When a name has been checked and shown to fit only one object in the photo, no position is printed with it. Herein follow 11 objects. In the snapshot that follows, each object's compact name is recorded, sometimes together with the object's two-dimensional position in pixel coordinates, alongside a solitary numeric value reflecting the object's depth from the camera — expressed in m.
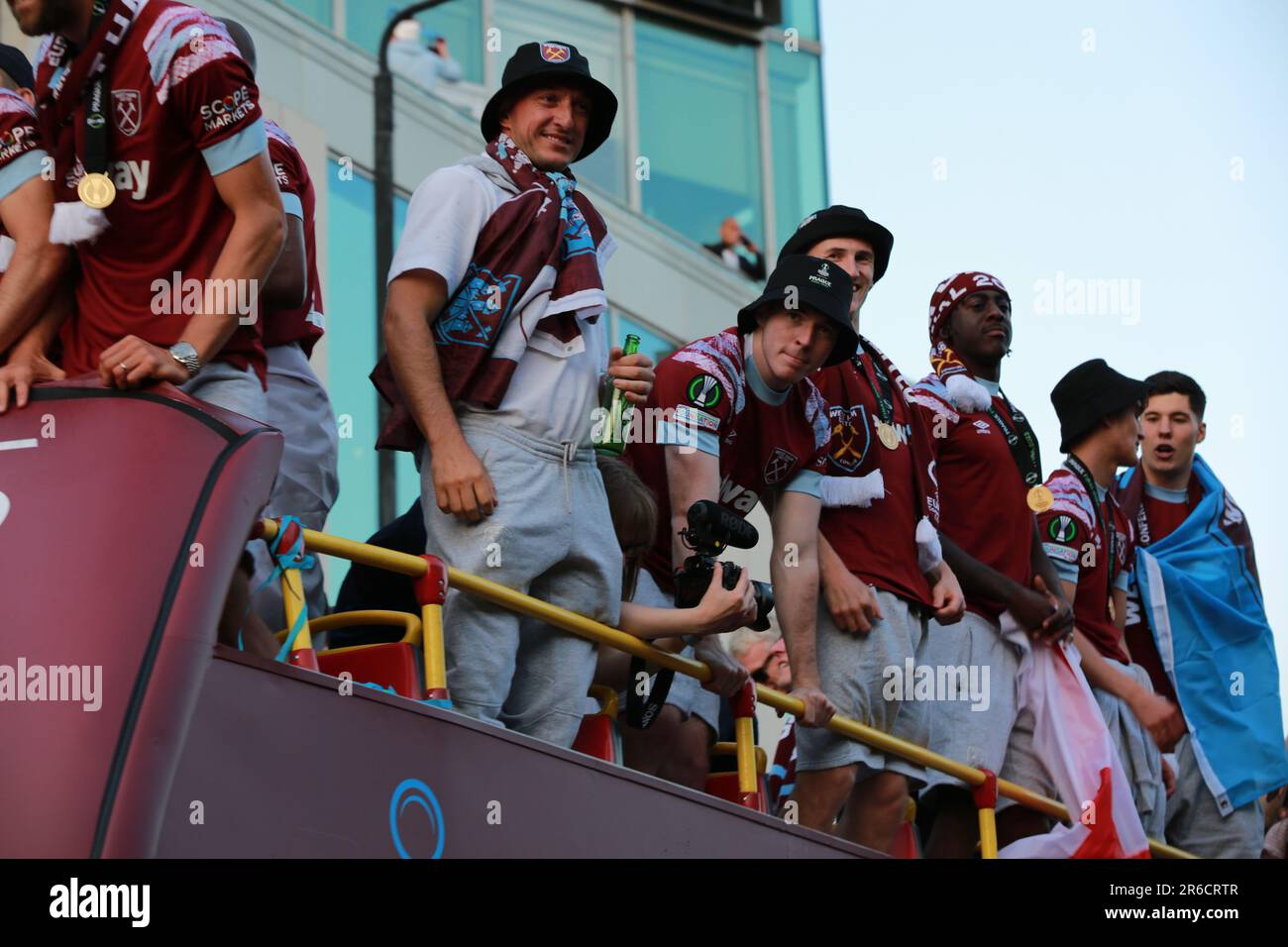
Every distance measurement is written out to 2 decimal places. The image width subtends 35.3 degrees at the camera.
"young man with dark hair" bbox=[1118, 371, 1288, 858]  9.23
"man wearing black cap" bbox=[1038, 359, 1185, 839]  8.56
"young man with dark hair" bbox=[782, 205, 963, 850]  6.55
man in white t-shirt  5.36
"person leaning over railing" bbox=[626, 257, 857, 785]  6.25
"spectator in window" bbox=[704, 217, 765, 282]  21.28
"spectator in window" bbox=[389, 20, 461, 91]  17.53
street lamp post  15.16
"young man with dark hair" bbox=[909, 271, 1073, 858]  7.43
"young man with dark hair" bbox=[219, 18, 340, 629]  5.85
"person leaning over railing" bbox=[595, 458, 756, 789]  5.80
